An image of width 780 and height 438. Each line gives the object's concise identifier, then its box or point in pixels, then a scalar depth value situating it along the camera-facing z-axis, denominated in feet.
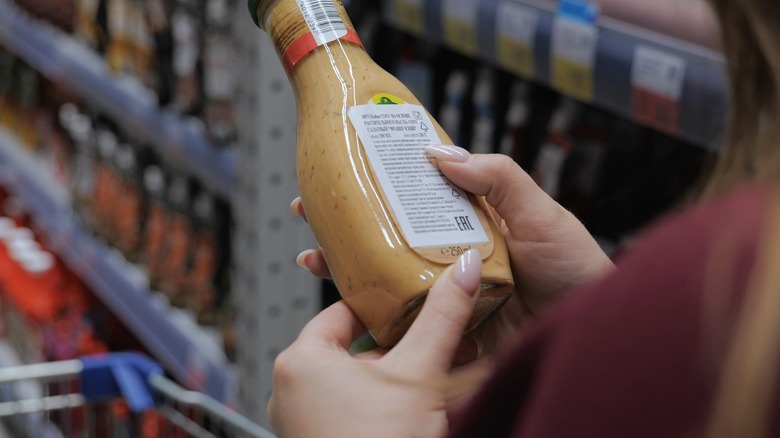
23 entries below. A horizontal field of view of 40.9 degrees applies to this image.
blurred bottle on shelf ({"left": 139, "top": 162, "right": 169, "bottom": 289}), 7.74
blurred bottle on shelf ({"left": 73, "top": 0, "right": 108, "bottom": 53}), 8.84
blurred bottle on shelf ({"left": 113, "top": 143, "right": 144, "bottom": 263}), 8.40
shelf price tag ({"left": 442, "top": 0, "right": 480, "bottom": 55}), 4.42
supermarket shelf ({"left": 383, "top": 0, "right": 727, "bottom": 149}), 3.24
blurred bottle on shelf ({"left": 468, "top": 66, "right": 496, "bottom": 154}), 5.16
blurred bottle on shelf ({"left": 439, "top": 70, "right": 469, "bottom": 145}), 5.36
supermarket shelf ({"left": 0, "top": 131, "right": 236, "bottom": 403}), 6.44
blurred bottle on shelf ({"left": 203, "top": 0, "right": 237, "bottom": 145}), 6.15
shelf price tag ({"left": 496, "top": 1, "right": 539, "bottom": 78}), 4.11
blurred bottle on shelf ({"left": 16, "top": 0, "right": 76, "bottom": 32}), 9.80
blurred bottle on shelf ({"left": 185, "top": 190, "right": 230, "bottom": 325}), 7.02
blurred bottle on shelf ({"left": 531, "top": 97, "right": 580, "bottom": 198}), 4.81
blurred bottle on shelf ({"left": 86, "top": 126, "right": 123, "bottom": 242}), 8.81
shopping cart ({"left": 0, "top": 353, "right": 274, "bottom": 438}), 4.53
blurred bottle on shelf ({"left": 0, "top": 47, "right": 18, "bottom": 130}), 11.92
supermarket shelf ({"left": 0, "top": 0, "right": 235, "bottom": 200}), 6.19
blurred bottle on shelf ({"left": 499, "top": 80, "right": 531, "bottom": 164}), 5.10
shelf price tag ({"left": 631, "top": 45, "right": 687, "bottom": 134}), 3.34
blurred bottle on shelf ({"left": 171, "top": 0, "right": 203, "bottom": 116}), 6.84
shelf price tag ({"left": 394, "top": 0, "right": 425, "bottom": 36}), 4.84
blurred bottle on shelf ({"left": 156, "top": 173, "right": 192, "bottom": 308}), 7.44
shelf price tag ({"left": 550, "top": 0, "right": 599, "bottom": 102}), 3.77
